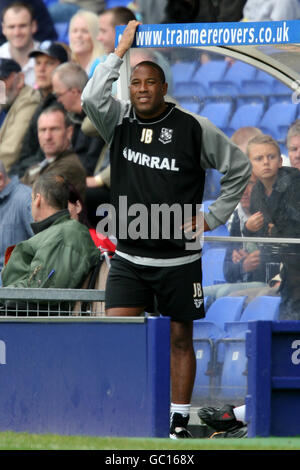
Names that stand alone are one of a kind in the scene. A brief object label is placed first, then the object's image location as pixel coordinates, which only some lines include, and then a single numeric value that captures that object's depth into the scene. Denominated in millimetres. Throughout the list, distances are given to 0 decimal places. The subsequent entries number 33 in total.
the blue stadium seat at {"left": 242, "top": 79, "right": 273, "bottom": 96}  15109
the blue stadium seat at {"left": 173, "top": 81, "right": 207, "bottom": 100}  15305
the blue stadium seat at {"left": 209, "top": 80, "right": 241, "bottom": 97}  15469
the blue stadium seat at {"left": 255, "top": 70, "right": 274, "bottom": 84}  15141
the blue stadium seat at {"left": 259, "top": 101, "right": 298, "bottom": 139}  14961
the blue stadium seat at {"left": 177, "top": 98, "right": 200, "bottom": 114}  15297
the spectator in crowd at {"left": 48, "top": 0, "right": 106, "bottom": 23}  24078
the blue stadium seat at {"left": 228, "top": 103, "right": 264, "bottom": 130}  15336
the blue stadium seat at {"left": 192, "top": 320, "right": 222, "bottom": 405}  14641
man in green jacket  12906
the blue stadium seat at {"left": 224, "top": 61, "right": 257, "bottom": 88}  15328
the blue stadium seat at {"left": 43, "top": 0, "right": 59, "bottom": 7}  25047
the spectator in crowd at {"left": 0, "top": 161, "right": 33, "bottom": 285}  20016
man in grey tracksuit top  12492
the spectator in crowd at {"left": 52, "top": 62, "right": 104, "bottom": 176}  21203
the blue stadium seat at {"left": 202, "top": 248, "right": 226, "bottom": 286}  15344
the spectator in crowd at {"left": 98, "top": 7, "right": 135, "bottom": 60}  21844
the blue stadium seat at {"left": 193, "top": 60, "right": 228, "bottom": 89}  15250
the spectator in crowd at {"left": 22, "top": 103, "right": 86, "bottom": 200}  21078
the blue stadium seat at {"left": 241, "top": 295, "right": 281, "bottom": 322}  14875
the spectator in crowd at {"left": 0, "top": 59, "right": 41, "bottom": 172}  22531
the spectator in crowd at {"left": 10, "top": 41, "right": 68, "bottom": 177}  22125
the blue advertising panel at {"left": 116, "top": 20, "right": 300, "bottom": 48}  13266
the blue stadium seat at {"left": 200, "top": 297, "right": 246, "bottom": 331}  15055
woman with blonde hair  22875
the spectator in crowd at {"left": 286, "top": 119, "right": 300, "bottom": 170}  14695
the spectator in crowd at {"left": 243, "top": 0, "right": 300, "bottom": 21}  20750
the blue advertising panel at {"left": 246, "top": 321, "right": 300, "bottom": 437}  11164
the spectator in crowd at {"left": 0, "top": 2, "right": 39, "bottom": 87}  24281
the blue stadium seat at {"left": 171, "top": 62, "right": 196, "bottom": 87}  15008
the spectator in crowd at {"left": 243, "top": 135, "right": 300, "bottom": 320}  14789
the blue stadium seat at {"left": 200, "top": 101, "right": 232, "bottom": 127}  15398
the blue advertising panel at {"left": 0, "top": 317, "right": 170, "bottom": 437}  11078
